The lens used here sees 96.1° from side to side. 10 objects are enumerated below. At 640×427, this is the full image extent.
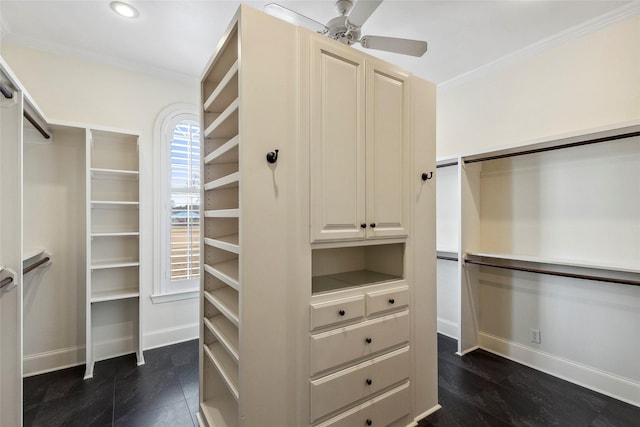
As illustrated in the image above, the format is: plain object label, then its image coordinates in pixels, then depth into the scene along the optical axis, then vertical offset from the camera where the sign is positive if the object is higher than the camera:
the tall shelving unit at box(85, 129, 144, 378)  2.77 -0.29
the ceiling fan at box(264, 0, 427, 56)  1.59 +1.14
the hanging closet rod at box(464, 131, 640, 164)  2.09 +0.56
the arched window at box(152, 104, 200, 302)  3.11 +0.13
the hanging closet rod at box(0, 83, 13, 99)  1.54 +0.69
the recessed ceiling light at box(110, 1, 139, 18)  2.12 +1.56
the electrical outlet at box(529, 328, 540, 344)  2.72 -1.15
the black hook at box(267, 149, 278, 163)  1.38 +0.28
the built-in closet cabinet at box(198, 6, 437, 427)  1.37 -0.11
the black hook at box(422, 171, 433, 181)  2.05 +0.28
